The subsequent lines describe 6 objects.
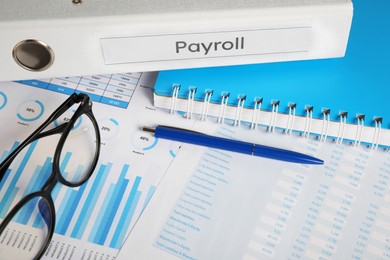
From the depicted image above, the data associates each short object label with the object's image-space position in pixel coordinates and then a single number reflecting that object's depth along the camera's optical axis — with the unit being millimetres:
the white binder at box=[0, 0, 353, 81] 547
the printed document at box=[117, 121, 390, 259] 551
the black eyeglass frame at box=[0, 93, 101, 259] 532
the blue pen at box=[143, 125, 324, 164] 596
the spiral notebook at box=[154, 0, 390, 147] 607
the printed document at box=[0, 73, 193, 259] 556
